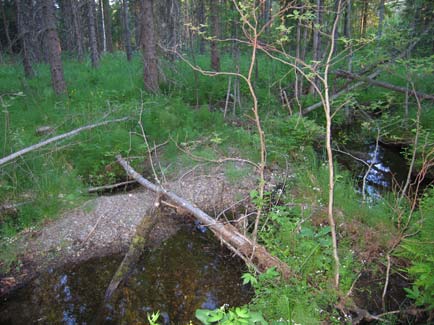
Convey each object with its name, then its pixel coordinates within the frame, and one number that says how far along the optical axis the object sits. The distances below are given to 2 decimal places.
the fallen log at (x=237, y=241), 3.93
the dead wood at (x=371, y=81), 7.63
